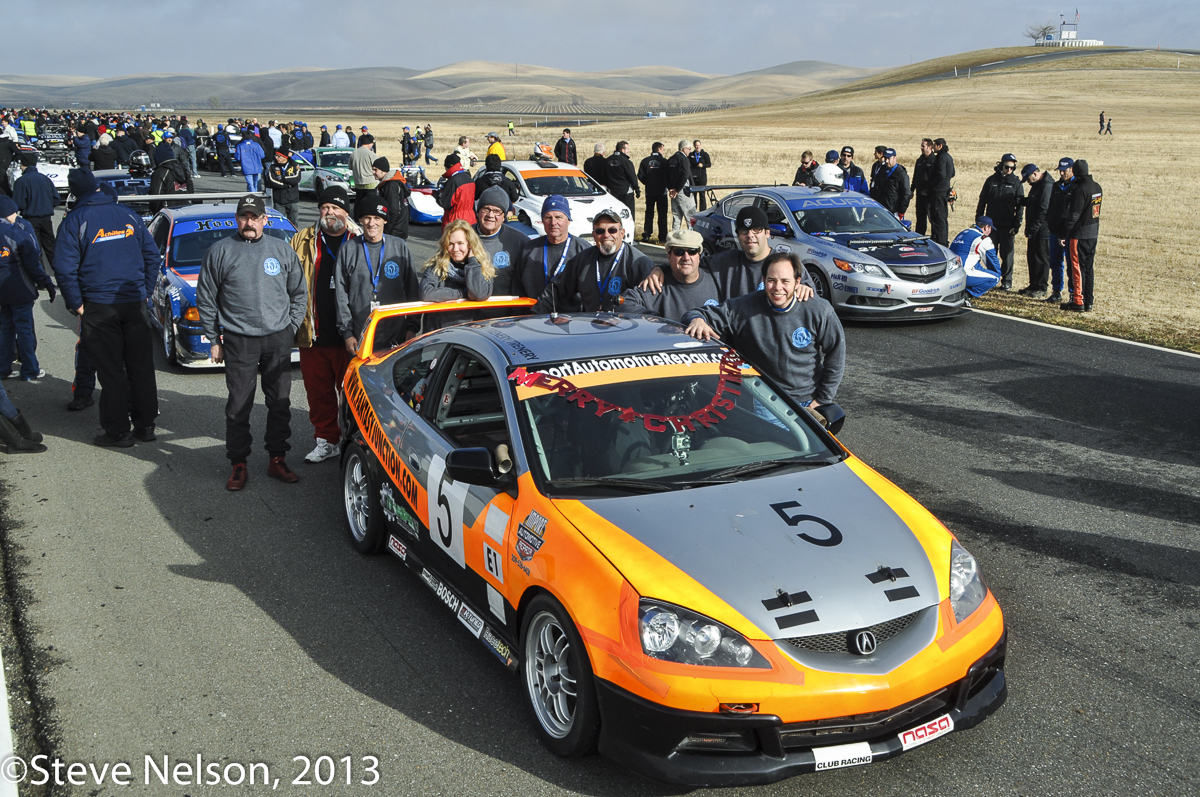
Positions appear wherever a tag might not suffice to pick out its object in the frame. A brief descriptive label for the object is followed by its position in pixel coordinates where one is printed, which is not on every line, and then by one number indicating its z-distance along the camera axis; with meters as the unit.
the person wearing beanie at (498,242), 7.82
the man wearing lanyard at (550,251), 7.45
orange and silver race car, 3.31
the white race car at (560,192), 17.92
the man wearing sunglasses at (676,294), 6.32
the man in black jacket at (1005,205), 14.45
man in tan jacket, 7.18
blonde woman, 7.30
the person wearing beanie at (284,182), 18.69
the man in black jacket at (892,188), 17.50
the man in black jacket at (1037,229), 13.72
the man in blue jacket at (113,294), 7.61
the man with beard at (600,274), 6.85
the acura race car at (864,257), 12.08
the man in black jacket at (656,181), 19.23
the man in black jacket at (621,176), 20.27
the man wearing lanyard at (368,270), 7.01
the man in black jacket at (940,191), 16.55
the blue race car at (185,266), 9.98
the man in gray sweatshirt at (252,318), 6.78
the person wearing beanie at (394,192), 14.10
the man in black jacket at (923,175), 16.98
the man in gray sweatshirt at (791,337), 5.57
